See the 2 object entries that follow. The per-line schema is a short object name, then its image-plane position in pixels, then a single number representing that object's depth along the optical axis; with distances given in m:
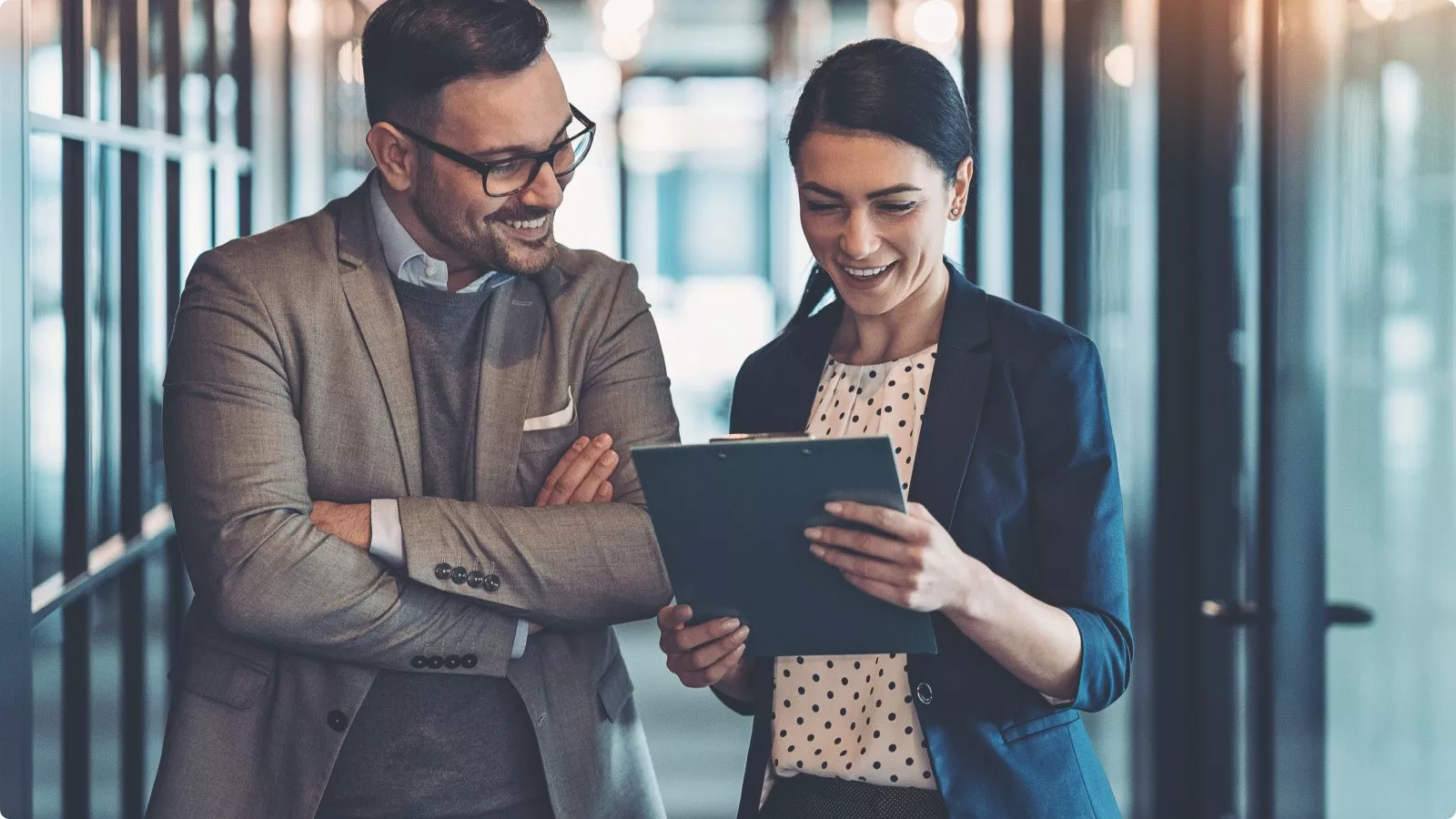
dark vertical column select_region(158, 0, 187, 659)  3.02
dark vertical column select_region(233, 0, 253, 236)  3.97
